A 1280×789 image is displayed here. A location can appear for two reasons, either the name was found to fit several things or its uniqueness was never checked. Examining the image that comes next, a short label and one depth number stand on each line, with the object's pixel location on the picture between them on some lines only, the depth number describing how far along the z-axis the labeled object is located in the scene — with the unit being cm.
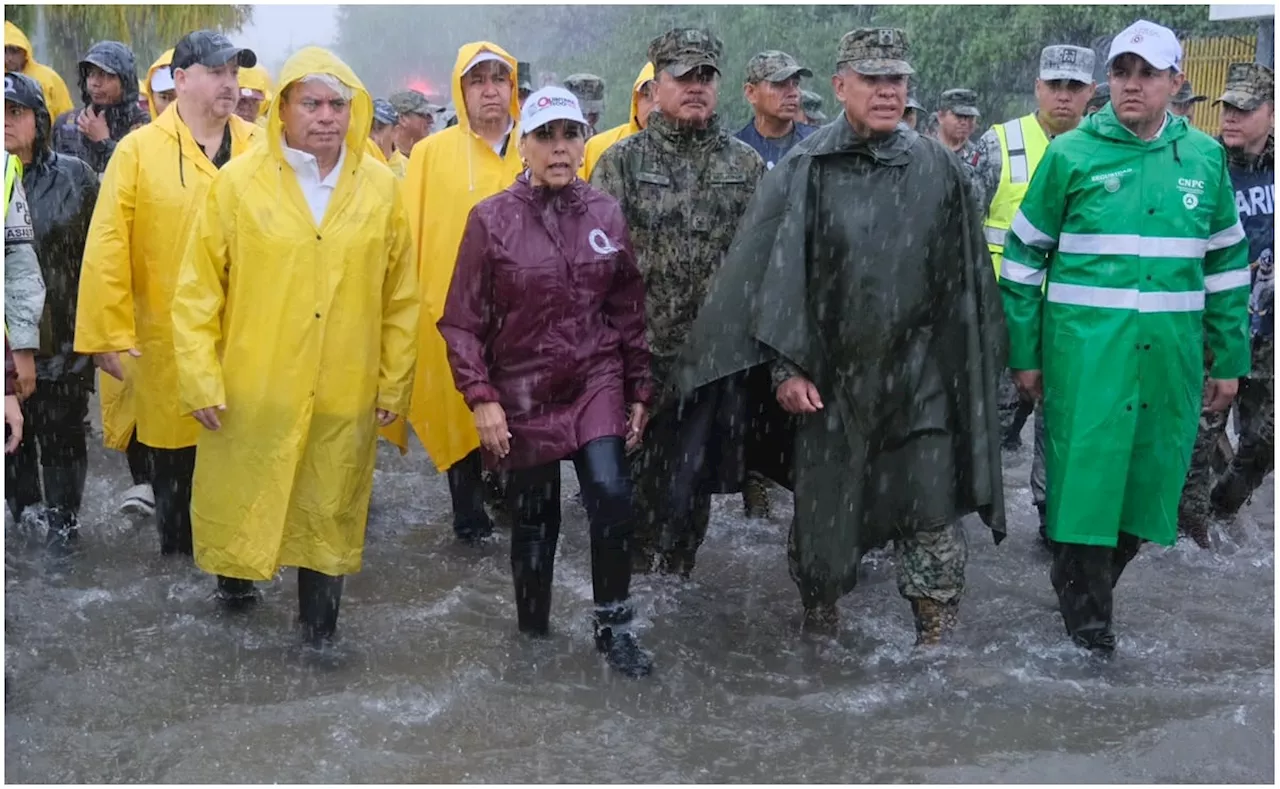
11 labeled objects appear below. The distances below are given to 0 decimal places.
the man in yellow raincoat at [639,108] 759
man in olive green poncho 481
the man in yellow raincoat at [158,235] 560
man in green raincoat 481
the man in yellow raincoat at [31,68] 888
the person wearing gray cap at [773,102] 712
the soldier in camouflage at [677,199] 555
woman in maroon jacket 477
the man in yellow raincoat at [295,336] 476
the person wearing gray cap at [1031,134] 695
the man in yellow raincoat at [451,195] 631
